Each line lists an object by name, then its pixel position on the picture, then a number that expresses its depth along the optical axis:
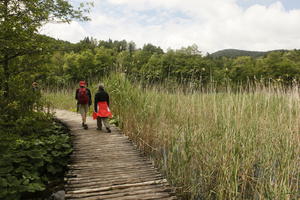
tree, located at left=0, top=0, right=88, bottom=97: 3.12
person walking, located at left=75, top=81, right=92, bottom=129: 5.31
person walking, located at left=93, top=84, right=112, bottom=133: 5.02
